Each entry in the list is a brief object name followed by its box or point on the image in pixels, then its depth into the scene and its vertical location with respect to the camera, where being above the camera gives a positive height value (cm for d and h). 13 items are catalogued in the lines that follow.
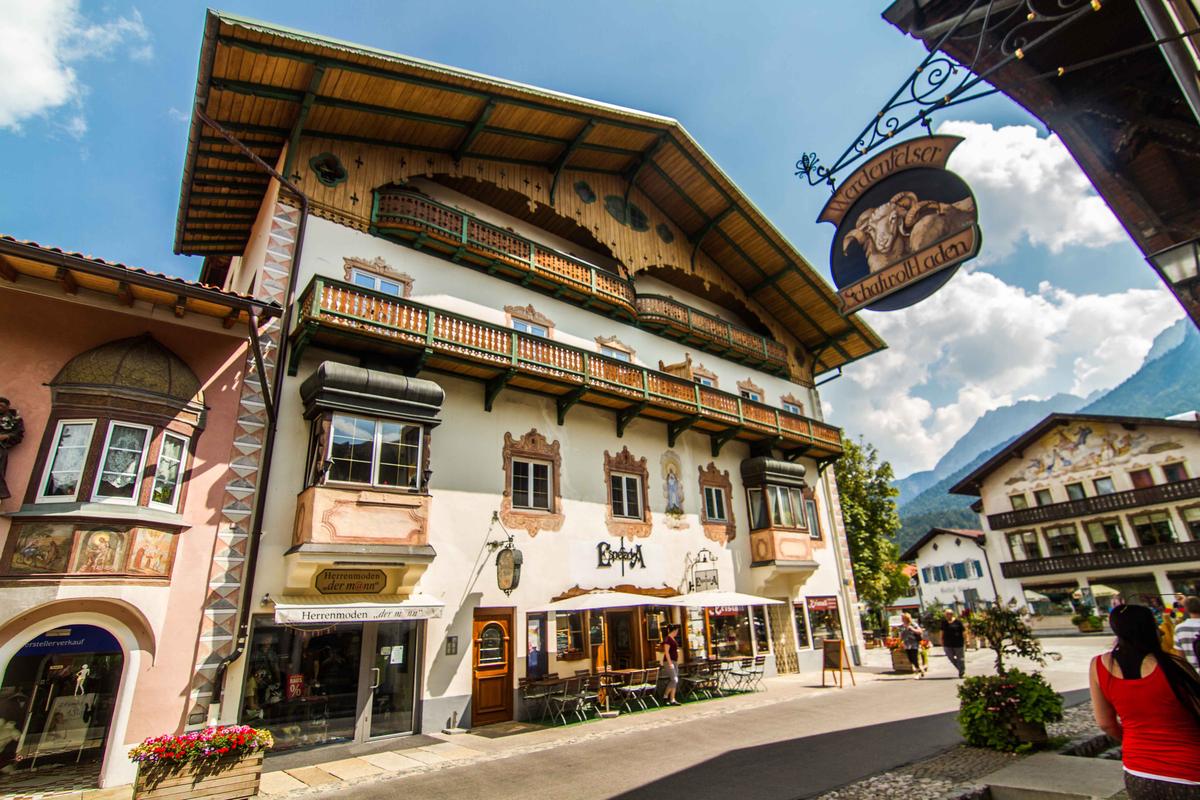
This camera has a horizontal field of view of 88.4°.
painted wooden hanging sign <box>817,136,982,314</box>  618 +390
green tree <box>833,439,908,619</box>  3478 +537
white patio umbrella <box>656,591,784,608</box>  1656 +68
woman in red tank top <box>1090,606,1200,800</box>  368 -60
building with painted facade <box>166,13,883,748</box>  1233 +606
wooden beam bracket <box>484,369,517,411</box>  1556 +600
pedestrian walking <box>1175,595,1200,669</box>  792 -29
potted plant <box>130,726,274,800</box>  778 -140
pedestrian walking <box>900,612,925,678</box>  1980 -73
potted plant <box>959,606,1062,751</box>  855 -128
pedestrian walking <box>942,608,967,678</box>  1844 -76
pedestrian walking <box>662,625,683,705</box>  1564 -86
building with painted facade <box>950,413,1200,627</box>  3572 +577
